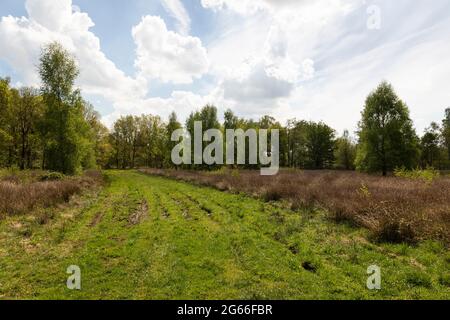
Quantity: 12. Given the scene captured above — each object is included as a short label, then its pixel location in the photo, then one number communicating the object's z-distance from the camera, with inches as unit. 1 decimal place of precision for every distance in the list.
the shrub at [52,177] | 835.7
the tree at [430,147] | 2230.6
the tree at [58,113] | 1071.0
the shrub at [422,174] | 679.6
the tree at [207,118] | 1724.9
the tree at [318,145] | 2691.9
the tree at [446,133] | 2345.0
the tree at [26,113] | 1596.9
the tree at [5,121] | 1253.3
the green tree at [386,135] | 1299.2
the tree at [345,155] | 2501.2
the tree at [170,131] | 2200.3
